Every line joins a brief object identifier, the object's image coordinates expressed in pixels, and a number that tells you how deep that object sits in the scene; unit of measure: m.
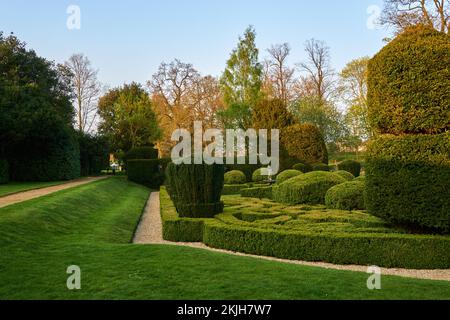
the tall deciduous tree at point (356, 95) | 34.94
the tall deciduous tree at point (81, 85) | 39.84
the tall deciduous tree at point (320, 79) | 41.12
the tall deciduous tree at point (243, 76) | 37.75
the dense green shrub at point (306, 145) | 30.73
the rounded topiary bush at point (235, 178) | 26.12
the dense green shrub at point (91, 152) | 33.87
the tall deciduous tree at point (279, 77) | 43.16
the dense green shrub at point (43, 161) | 26.38
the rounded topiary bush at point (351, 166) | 27.53
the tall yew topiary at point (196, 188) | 11.65
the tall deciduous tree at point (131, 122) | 38.25
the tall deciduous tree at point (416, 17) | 22.33
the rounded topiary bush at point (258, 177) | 26.55
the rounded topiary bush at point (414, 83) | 7.97
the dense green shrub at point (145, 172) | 31.27
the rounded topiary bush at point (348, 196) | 12.97
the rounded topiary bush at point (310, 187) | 14.59
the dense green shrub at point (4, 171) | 23.03
